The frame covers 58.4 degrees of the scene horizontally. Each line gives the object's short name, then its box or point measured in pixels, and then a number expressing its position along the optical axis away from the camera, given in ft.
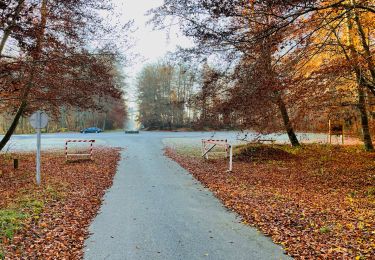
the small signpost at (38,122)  36.12
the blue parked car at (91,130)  160.86
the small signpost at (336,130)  74.67
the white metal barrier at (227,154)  45.09
